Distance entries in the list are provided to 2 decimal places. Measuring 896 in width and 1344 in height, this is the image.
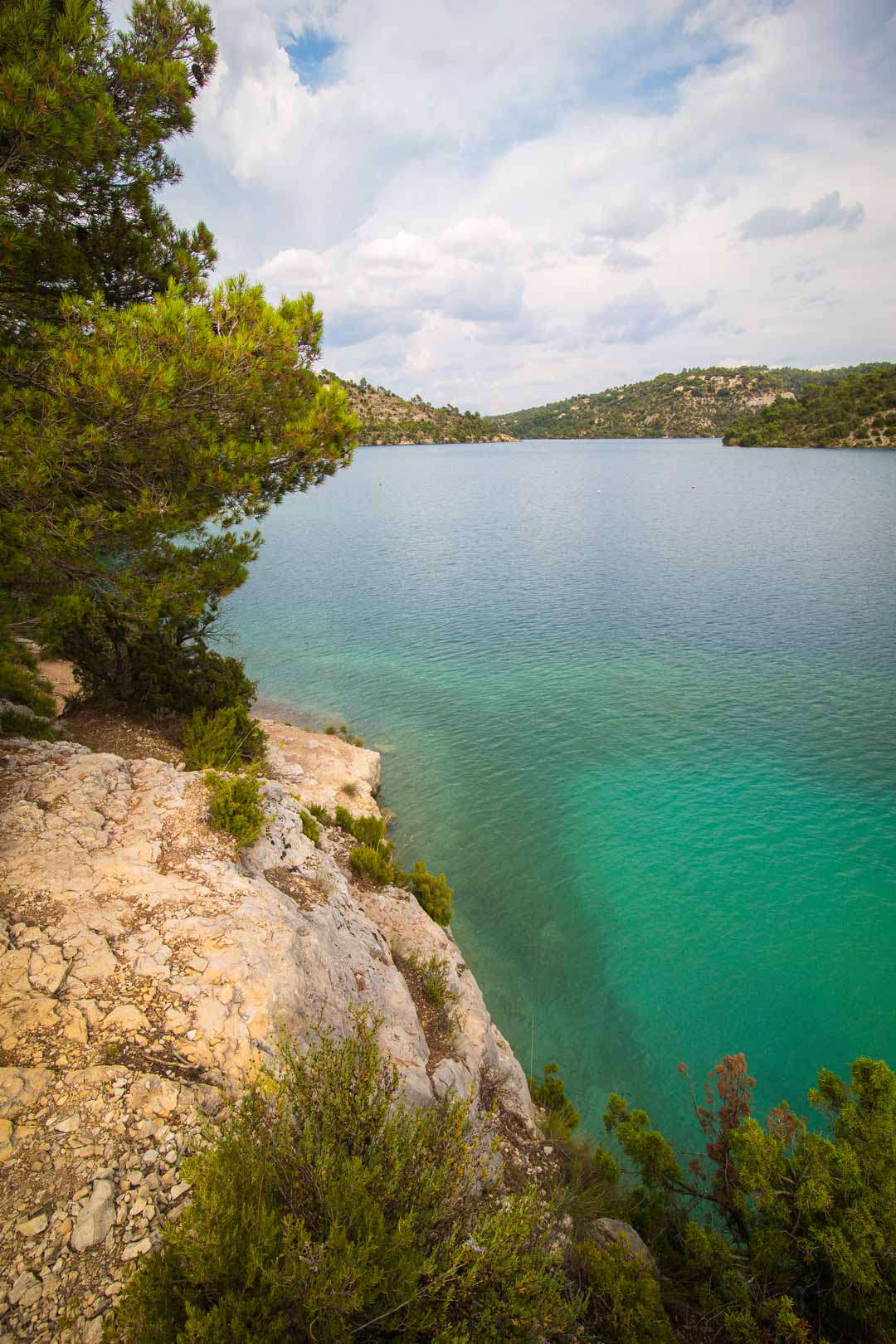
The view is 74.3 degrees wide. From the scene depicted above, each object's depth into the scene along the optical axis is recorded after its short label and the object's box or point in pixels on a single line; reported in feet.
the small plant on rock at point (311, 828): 36.41
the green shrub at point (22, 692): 46.47
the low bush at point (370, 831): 43.27
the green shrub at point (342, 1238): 10.94
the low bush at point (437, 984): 31.81
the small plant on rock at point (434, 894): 41.16
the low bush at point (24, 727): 33.99
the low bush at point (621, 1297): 17.65
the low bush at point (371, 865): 38.96
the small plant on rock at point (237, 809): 29.09
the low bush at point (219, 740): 38.17
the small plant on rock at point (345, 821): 43.86
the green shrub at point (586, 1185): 24.06
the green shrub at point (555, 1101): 29.86
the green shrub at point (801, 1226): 17.72
